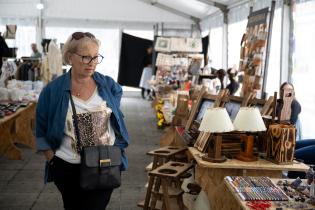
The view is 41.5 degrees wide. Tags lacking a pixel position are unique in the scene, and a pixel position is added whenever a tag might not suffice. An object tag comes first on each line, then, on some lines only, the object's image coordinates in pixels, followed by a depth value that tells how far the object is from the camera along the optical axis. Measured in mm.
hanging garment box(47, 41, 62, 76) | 7004
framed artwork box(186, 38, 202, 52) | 8322
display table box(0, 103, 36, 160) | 5320
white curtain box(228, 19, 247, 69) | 8131
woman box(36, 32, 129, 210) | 2045
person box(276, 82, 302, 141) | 2818
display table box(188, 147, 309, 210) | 2652
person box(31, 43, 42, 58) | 9608
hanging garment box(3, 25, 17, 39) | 7698
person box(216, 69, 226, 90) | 5859
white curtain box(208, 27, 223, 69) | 9953
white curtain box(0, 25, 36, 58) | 12250
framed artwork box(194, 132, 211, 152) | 2854
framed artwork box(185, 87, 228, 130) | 3551
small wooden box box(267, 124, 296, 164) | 2613
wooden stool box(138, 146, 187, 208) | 3311
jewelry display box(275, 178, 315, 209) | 1907
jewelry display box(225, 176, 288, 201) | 1973
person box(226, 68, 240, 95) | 6326
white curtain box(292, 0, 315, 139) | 4738
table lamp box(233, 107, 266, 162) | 2617
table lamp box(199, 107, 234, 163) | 2605
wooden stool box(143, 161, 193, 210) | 2918
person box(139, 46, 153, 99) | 12414
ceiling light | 11688
